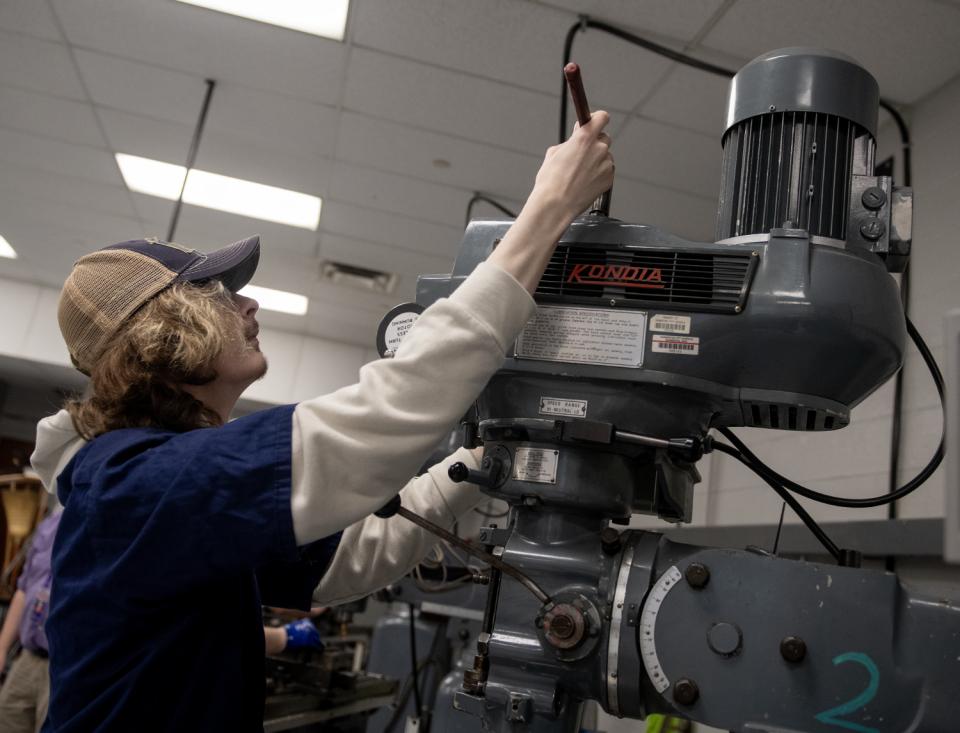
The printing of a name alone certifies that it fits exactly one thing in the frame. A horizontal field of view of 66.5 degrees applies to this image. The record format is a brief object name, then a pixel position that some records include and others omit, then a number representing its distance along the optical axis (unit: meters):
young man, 0.66
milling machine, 0.66
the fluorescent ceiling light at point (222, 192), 3.68
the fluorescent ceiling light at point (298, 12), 2.38
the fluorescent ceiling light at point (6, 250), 5.08
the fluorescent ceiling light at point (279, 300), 5.27
